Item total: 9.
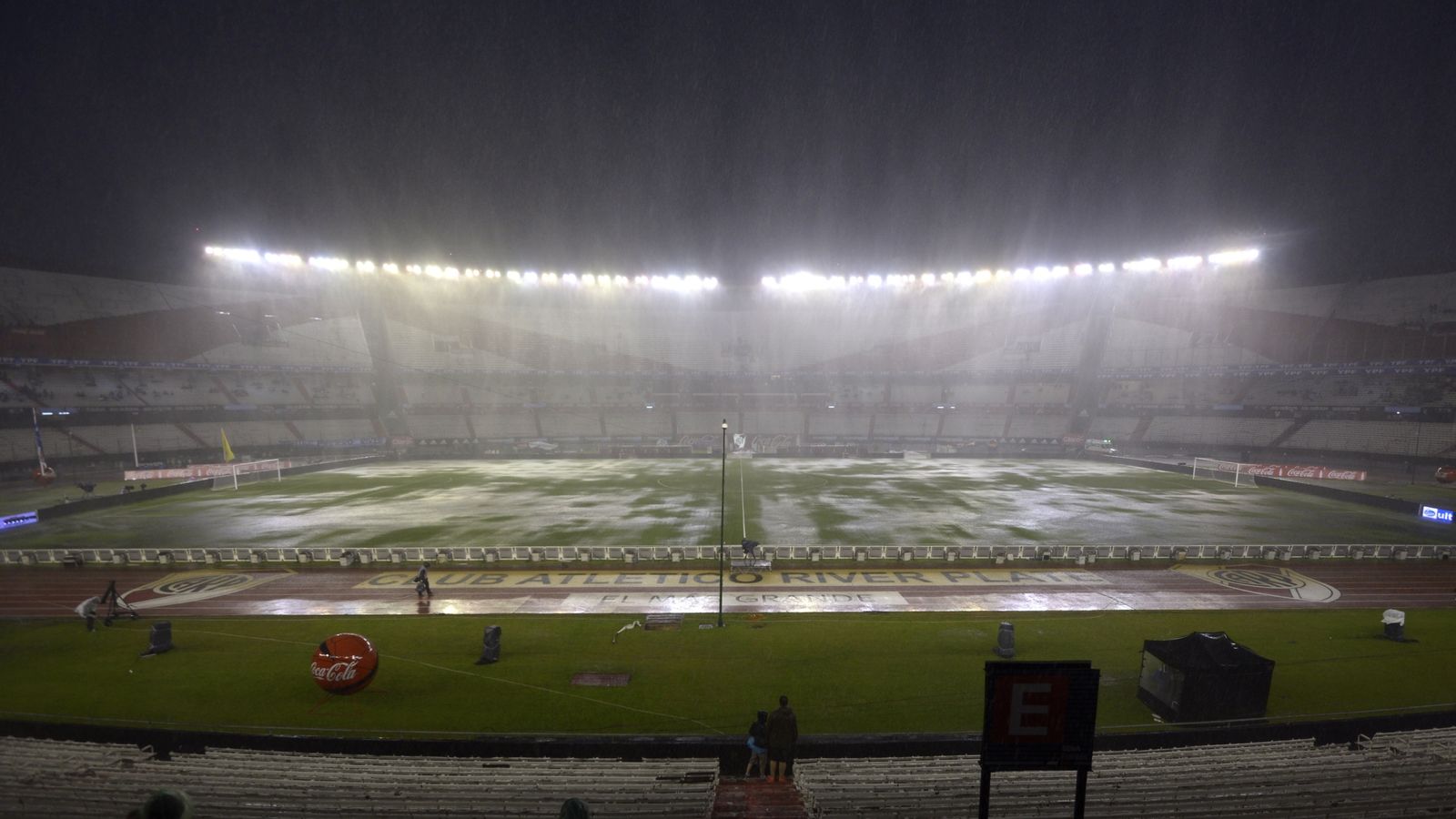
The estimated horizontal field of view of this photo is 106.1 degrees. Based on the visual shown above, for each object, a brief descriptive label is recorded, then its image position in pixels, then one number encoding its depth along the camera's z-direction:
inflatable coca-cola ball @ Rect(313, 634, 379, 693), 12.54
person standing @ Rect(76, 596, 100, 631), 16.66
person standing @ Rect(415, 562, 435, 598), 19.66
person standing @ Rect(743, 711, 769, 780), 9.45
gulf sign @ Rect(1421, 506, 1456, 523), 30.19
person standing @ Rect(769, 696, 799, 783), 9.23
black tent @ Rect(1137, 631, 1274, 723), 11.36
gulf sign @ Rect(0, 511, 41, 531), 29.28
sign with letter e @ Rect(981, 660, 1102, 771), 4.69
